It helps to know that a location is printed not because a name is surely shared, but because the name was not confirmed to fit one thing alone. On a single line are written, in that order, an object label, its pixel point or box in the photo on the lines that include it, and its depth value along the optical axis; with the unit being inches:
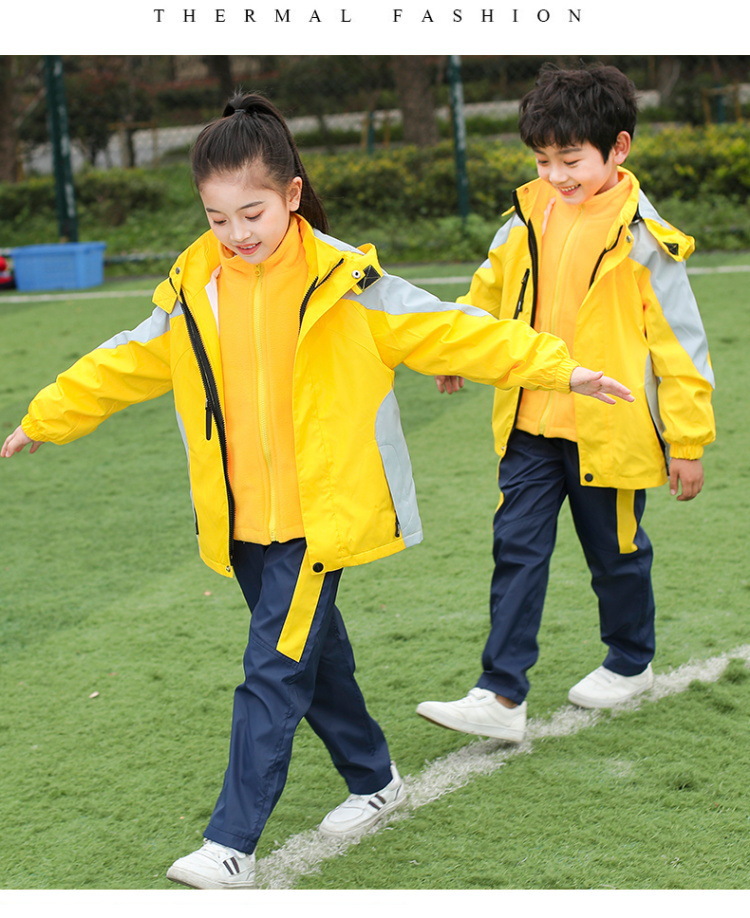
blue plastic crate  446.3
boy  116.1
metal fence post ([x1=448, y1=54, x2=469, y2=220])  432.9
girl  97.5
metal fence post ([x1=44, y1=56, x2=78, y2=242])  447.2
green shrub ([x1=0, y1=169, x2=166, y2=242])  555.8
